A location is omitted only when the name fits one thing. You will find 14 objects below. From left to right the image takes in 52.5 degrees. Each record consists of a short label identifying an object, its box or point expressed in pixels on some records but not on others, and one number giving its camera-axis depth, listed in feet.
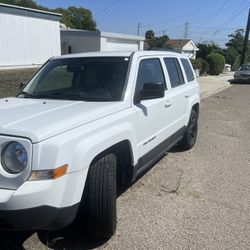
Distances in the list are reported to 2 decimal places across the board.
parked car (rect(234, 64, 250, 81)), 58.87
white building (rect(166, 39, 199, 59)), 141.48
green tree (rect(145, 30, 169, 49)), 146.06
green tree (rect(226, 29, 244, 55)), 156.19
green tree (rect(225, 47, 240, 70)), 113.75
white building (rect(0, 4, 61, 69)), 46.03
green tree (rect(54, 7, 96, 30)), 163.25
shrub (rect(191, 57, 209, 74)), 67.69
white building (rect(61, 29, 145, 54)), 74.22
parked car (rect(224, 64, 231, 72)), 97.12
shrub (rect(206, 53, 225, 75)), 75.98
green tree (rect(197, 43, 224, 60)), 111.85
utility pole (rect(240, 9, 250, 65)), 86.77
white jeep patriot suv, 6.37
